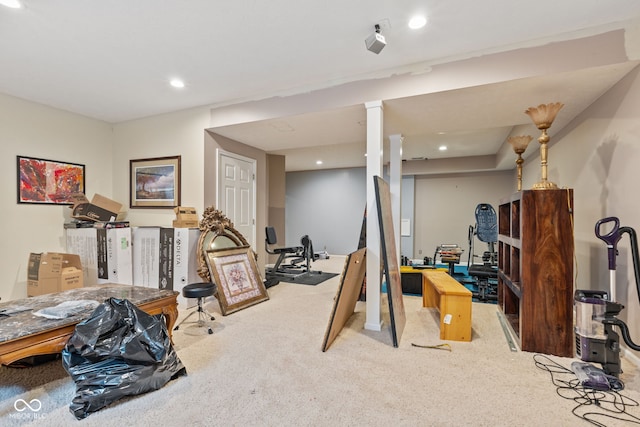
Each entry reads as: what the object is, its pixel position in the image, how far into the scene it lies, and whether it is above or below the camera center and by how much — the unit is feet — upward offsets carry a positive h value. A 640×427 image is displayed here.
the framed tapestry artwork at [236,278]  12.26 -2.77
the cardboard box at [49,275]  12.51 -2.50
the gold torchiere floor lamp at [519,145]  12.56 +2.90
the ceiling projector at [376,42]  8.11 +4.64
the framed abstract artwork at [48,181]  12.83 +1.54
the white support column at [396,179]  13.29 +1.52
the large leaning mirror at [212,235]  12.46 -0.94
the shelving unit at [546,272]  8.29 -1.61
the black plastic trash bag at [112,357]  5.95 -2.91
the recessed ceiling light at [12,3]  7.03 +4.93
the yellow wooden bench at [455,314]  9.50 -3.15
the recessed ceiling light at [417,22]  7.73 +4.98
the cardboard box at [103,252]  13.50 -1.71
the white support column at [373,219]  10.27 -0.17
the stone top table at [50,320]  5.68 -2.22
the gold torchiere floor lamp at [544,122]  8.66 +2.69
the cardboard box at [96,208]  14.08 +0.31
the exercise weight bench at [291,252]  18.98 -2.76
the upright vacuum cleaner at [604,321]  7.20 -2.64
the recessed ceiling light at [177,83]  11.31 +4.98
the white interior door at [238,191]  15.14 +1.21
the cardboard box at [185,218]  13.02 -0.16
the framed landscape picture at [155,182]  14.65 +1.59
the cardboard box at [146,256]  13.23 -1.84
